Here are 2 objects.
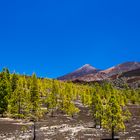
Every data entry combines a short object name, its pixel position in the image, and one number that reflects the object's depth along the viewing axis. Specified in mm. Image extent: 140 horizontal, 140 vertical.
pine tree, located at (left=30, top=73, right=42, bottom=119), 38911
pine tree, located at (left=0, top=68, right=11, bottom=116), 52453
